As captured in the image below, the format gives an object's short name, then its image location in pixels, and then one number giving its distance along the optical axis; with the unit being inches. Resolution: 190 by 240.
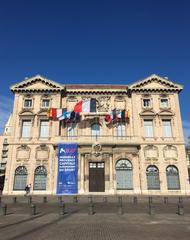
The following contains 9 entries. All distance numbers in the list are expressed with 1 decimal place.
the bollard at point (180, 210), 490.6
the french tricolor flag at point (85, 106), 1107.9
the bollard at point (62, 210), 474.9
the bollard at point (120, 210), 484.4
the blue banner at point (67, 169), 1029.8
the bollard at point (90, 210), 485.7
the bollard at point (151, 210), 477.7
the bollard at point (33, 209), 482.1
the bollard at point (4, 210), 493.7
